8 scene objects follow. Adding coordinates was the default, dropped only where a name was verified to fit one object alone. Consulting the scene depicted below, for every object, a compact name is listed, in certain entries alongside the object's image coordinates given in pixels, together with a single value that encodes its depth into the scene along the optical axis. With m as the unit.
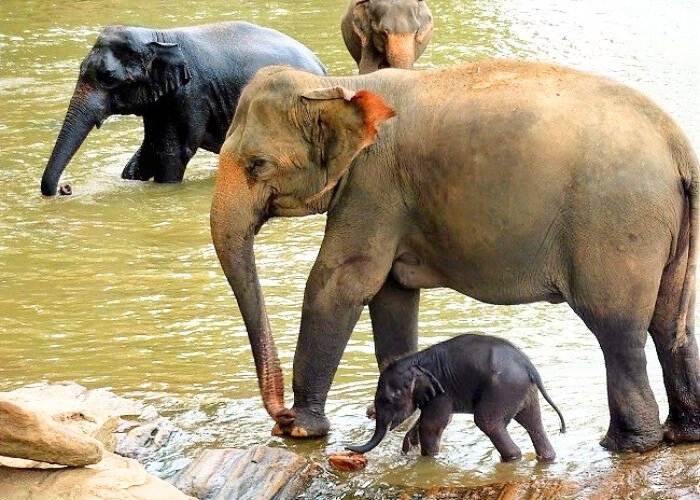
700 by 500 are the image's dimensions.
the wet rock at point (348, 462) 12.05
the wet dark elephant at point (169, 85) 22.86
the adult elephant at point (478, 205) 11.62
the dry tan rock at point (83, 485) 10.76
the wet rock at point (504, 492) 10.96
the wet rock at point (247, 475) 11.59
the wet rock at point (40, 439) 10.34
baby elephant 11.70
